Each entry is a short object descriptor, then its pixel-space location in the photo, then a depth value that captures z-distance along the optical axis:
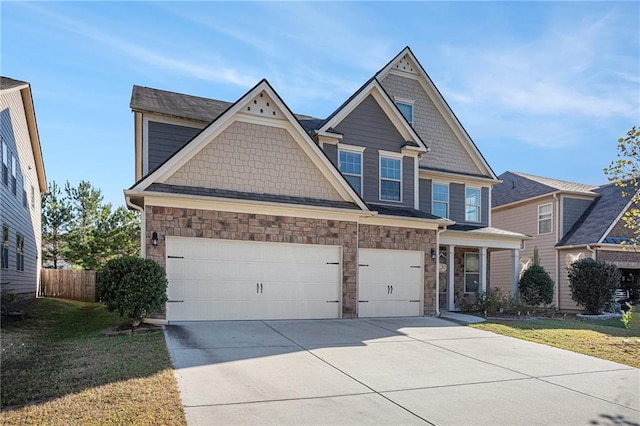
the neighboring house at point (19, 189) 13.55
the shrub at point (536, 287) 16.42
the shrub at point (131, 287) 9.63
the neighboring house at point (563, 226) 20.23
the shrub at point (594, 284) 16.86
